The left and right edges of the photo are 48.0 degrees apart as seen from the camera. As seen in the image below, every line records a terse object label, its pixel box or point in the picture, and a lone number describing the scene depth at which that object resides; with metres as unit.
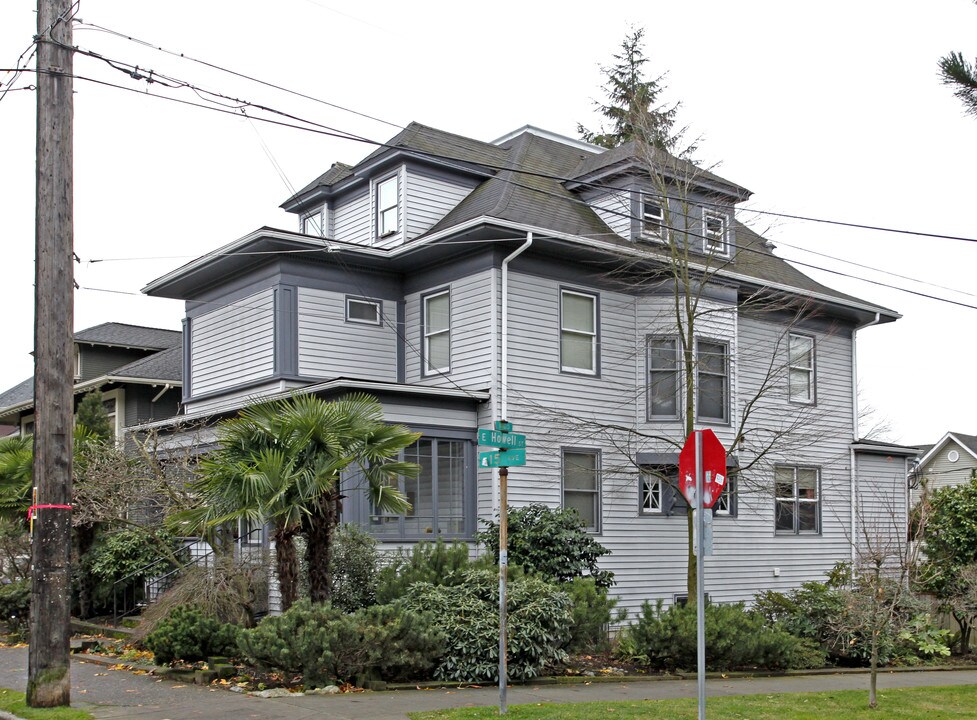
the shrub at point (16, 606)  19.14
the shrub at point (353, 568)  17.06
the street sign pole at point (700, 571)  10.20
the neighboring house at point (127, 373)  29.75
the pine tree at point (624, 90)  44.62
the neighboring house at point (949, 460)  56.56
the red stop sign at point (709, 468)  10.49
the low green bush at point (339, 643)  12.90
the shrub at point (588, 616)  15.44
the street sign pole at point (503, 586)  11.36
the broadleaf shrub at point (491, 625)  13.92
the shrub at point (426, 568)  15.41
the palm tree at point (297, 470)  13.66
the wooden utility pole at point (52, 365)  11.67
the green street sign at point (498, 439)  11.77
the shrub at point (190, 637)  14.16
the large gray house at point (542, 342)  20.50
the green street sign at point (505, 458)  11.84
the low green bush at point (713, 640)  15.76
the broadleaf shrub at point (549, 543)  17.88
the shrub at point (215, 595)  15.67
